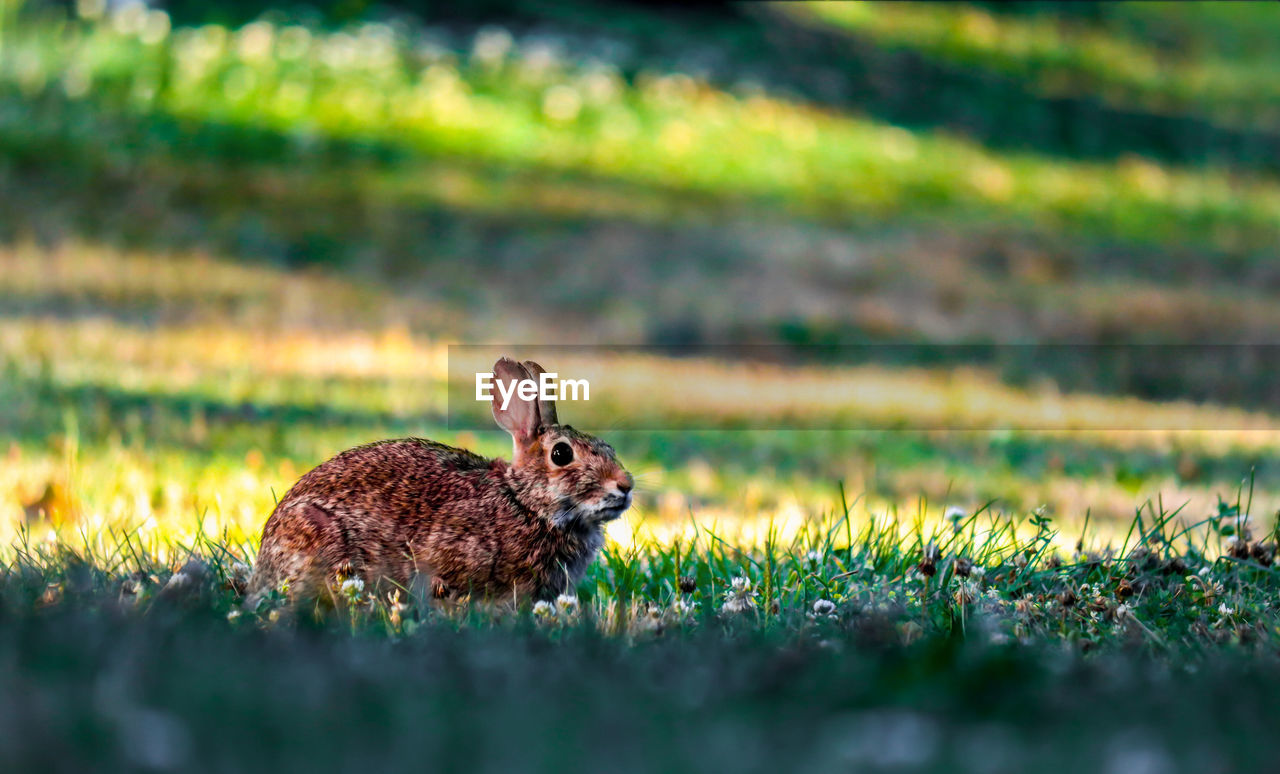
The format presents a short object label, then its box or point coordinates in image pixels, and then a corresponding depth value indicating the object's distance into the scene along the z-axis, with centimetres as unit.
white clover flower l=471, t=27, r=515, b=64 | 3628
